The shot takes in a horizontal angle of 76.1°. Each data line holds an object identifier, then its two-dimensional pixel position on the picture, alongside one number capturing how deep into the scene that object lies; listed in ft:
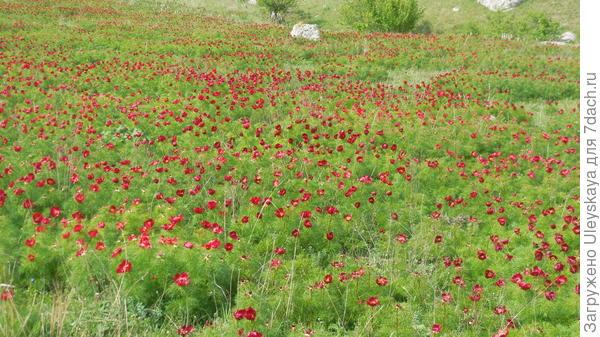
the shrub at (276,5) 121.80
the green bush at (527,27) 105.91
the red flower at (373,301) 11.74
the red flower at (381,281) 12.85
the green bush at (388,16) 99.60
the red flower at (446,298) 12.57
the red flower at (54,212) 15.43
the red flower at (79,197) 16.40
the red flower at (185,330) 10.75
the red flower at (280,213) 15.92
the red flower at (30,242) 12.78
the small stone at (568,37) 106.93
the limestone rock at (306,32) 75.79
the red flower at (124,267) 11.51
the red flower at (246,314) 10.46
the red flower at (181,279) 11.64
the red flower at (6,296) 9.86
